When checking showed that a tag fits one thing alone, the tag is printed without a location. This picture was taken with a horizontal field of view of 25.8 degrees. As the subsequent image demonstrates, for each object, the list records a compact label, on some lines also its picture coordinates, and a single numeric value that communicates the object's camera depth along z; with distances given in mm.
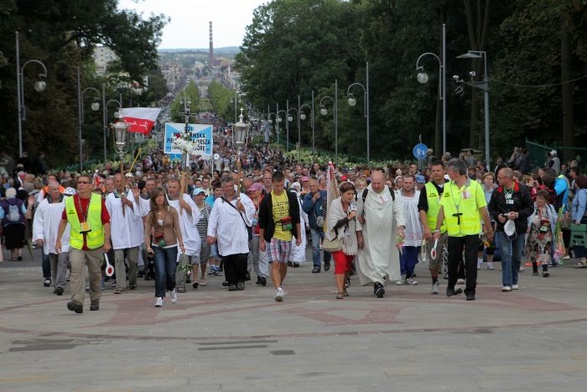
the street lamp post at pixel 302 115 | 107438
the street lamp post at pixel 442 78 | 49644
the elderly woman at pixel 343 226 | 17391
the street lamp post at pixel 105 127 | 77050
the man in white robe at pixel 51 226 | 19828
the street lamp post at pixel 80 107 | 61612
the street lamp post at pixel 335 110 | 81275
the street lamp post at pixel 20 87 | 50119
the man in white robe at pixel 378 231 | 17516
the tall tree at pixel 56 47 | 55438
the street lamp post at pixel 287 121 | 120388
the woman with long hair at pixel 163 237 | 17109
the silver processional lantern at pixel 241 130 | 41938
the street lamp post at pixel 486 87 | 40781
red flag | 34678
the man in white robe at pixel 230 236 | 19547
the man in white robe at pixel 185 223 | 19328
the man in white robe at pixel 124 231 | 19797
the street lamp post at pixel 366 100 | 68194
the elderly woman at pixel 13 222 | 28109
